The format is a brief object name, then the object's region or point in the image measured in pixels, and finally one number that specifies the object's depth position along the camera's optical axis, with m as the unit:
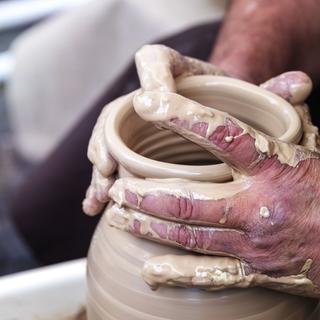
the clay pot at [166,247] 0.75
